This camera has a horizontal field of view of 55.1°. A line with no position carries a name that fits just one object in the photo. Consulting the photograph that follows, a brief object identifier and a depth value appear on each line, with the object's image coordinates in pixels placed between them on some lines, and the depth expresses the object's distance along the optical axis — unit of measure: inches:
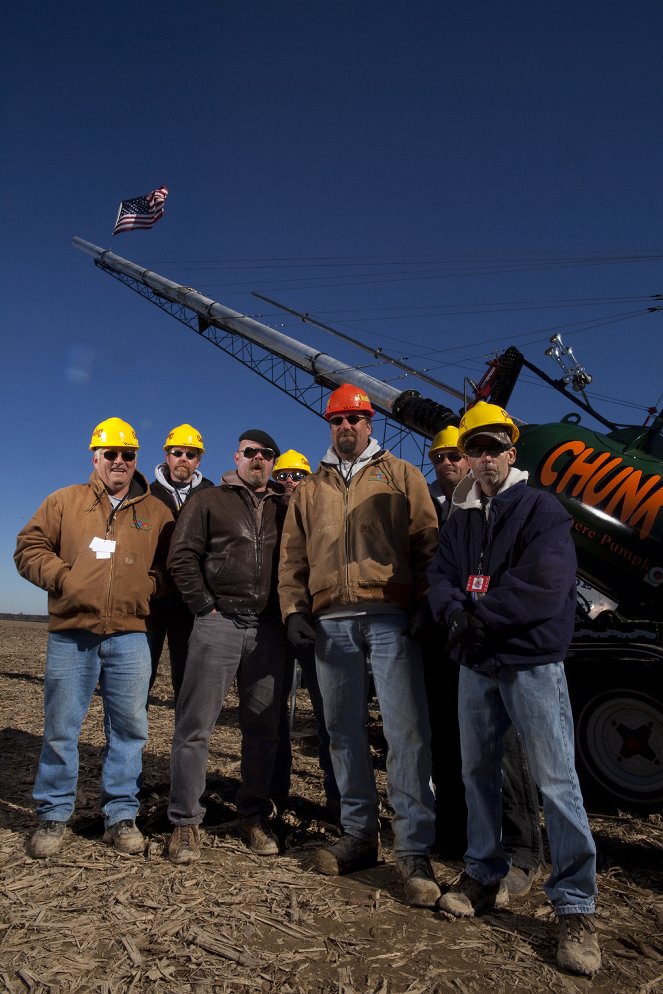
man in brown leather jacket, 151.9
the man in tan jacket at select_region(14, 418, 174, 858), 153.0
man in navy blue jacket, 109.3
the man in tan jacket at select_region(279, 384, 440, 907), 136.3
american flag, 1092.0
